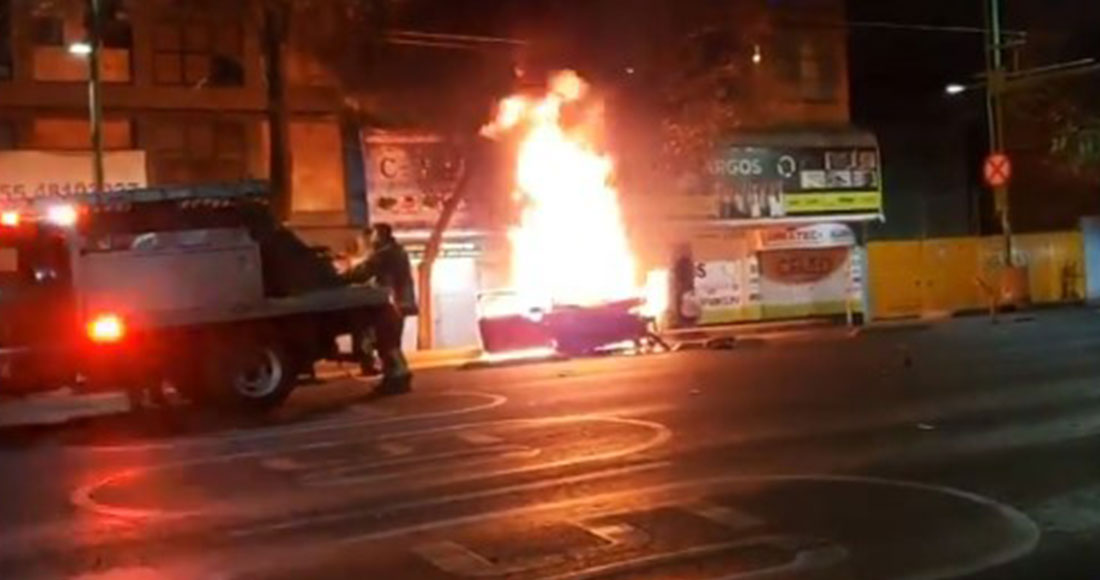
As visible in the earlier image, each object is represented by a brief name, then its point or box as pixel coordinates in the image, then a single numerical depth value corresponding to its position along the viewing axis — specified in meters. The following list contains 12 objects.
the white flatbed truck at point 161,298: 14.51
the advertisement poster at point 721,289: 30.59
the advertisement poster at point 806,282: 31.58
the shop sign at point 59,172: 23.84
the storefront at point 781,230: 30.92
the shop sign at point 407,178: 27.06
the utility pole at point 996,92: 30.48
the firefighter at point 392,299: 16.31
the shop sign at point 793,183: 31.17
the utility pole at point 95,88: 21.62
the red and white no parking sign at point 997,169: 27.61
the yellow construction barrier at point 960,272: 32.38
